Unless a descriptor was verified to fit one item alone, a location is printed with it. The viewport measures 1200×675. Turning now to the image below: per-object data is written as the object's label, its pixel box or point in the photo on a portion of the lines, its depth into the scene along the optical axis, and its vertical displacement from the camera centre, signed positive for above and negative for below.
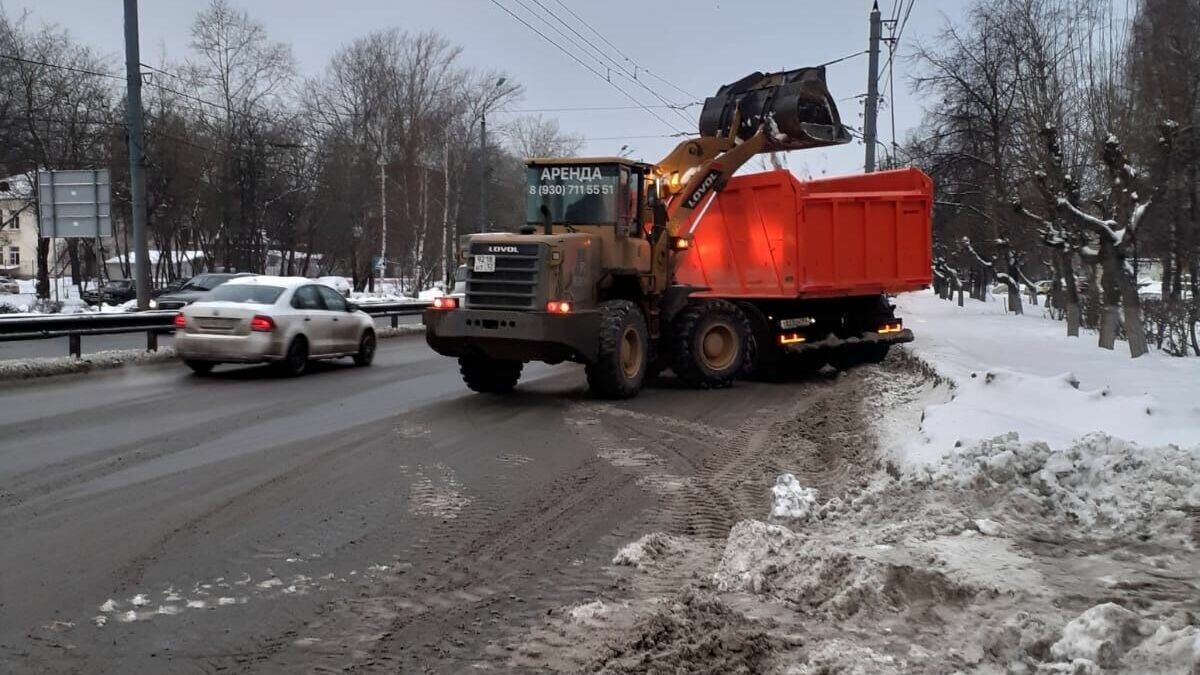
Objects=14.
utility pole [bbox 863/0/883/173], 26.59 +5.47
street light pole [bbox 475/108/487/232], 37.75 +4.27
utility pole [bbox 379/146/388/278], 49.84 +3.87
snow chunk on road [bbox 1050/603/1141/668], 3.74 -1.38
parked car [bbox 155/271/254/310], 28.86 +0.06
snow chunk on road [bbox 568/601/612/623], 4.85 -1.62
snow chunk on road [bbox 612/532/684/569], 5.81 -1.59
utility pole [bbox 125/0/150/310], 19.91 +2.88
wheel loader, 12.46 +0.33
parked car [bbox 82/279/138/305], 45.72 -0.04
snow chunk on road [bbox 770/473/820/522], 6.52 -1.48
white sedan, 15.01 -0.54
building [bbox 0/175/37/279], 85.44 +3.77
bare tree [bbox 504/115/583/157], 69.88 +10.44
